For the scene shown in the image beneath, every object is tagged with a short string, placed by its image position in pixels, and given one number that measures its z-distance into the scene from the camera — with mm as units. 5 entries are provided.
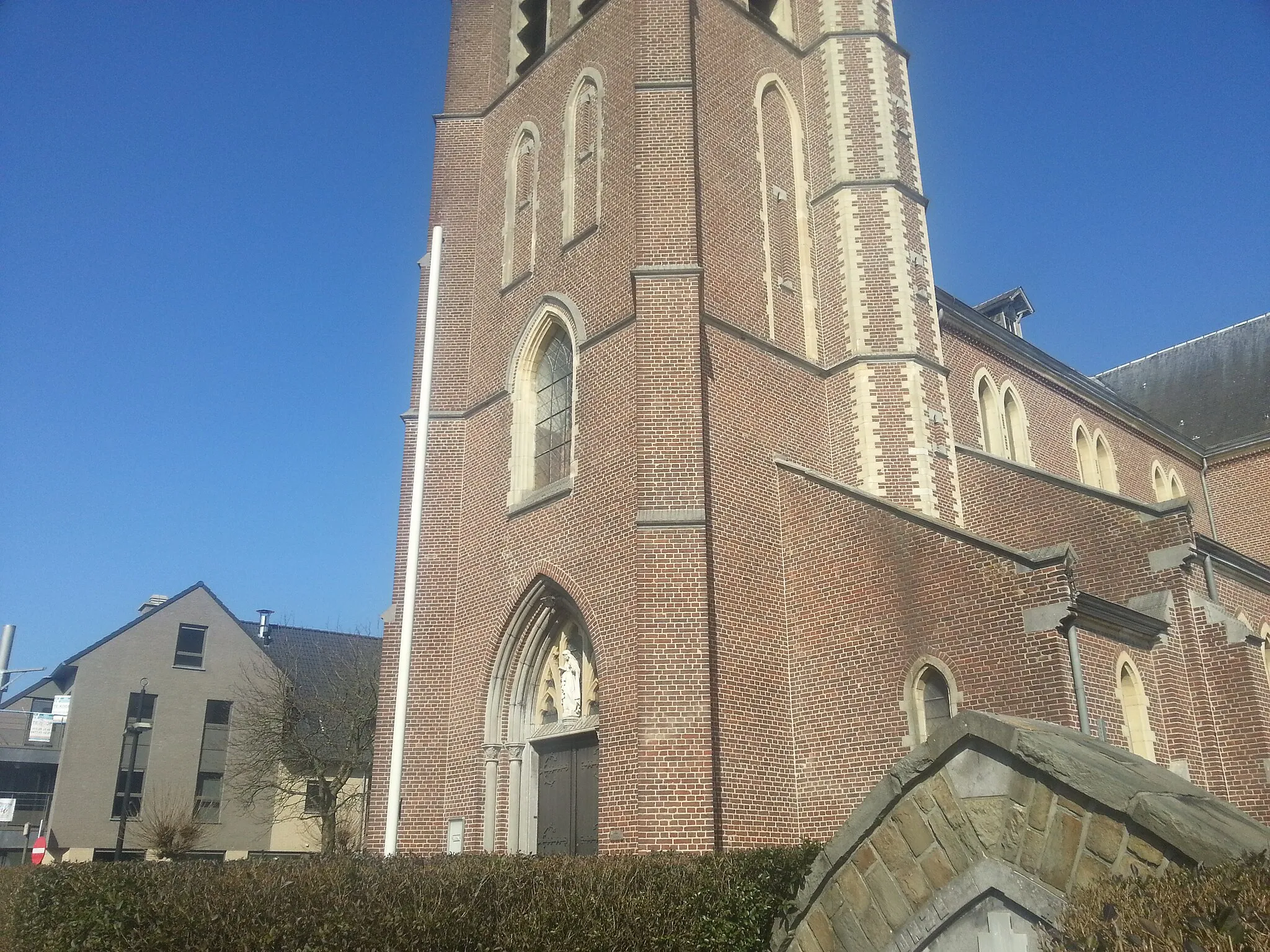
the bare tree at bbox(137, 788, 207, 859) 31078
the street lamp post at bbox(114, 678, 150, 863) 25156
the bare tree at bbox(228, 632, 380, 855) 32472
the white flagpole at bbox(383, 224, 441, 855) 11680
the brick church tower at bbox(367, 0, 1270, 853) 12586
